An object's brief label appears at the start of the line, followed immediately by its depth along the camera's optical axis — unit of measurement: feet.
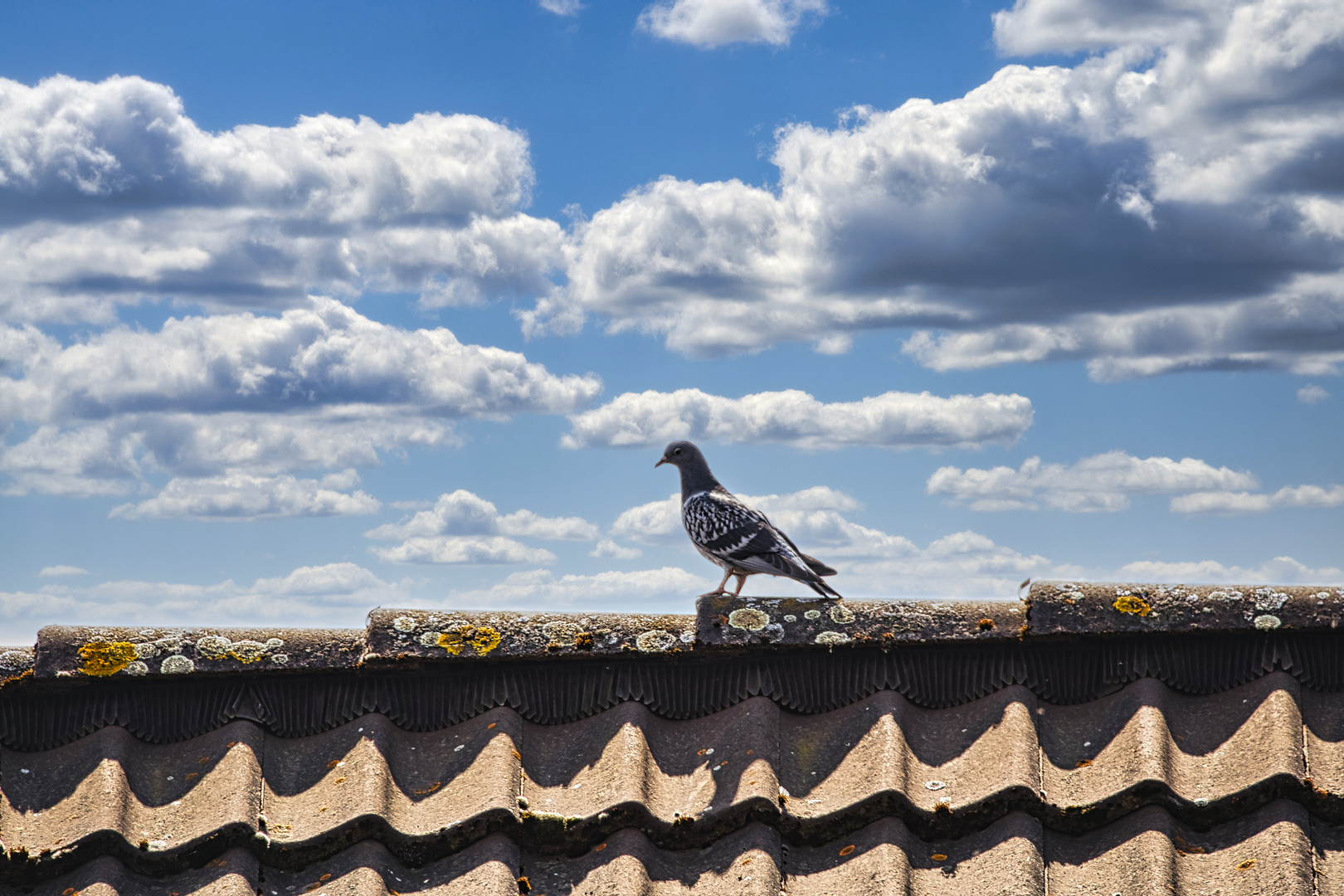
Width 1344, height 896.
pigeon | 36.35
